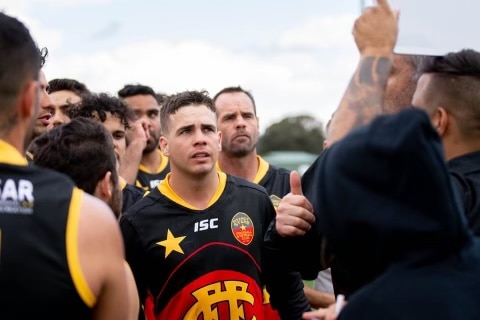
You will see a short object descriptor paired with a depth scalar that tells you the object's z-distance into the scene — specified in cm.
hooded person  203
